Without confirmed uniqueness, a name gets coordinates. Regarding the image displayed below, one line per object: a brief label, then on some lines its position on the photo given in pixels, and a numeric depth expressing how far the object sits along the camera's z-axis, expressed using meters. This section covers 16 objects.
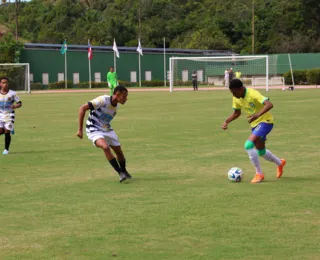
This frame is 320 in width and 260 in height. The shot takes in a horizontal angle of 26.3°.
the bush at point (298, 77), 60.94
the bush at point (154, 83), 72.62
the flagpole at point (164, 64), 75.06
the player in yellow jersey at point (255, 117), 10.09
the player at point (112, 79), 41.28
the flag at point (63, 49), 66.50
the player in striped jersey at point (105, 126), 10.45
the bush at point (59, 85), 69.69
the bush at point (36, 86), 68.30
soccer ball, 10.20
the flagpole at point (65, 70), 69.62
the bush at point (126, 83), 72.76
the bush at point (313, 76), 58.78
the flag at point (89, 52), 66.56
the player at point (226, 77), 55.62
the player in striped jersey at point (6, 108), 14.72
